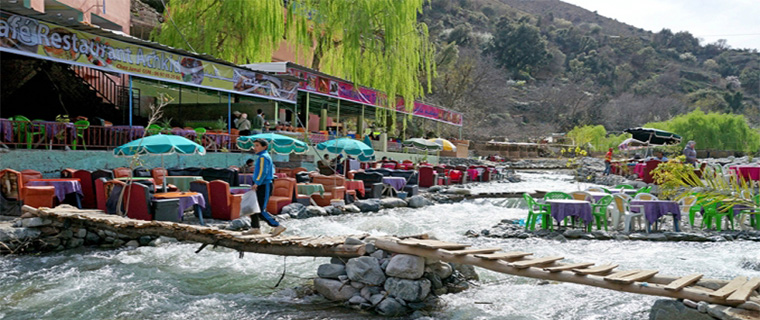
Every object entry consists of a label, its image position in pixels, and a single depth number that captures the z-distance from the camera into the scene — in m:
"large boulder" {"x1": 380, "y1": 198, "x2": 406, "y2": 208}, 14.66
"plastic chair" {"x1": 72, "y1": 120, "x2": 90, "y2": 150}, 12.85
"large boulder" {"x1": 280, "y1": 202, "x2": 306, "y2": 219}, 11.93
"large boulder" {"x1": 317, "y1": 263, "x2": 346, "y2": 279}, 6.34
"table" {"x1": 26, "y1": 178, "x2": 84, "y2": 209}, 9.79
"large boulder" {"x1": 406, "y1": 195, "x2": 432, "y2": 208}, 15.37
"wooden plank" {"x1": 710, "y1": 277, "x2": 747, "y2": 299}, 4.52
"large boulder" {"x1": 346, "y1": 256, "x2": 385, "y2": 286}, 6.08
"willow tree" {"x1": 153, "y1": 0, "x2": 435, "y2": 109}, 20.61
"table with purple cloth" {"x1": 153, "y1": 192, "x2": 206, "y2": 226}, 9.83
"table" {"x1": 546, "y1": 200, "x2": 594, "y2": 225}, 10.27
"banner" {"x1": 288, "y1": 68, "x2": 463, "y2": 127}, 21.47
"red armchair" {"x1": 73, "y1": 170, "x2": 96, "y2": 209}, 10.60
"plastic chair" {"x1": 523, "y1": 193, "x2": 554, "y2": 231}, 10.55
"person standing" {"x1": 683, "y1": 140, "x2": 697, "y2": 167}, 15.17
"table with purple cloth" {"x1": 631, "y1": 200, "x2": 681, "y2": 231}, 10.23
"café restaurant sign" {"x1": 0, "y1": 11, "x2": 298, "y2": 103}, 11.51
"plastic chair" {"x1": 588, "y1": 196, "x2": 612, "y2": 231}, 10.57
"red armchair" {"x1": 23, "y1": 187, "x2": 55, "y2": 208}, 9.35
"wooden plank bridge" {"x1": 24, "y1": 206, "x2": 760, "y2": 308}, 4.74
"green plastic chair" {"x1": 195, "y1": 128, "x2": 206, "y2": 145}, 15.46
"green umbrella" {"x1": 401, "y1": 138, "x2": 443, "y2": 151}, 25.64
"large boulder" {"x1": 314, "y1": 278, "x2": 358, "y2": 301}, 6.11
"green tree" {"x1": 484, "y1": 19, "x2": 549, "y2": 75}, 79.62
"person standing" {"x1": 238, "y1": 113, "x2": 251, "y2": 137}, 18.19
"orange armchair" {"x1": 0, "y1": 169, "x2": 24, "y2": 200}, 9.40
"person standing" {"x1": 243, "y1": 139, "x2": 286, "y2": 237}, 7.50
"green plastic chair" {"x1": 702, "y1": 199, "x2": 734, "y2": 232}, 10.57
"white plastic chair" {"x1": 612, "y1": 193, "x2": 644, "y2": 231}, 10.58
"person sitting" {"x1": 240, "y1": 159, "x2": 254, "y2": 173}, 14.80
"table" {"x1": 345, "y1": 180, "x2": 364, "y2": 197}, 14.91
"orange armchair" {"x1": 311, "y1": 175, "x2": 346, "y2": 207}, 13.35
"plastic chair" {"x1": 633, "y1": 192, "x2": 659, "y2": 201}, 10.73
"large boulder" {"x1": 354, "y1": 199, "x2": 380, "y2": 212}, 13.77
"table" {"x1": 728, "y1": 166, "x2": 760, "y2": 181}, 13.83
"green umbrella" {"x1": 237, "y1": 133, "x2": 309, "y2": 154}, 14.02
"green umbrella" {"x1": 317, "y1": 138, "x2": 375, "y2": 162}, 15.08
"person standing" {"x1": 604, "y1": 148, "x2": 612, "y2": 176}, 26.63
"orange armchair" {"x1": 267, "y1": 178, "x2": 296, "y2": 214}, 12.27
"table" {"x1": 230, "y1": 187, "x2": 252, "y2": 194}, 11.54
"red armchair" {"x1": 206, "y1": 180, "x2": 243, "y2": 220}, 10.70
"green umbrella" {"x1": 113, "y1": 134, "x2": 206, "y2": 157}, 10.27
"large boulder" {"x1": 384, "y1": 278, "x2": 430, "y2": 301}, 5.88
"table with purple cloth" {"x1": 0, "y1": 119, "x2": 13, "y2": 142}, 11.46
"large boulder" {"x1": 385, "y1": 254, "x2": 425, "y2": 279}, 5.96
